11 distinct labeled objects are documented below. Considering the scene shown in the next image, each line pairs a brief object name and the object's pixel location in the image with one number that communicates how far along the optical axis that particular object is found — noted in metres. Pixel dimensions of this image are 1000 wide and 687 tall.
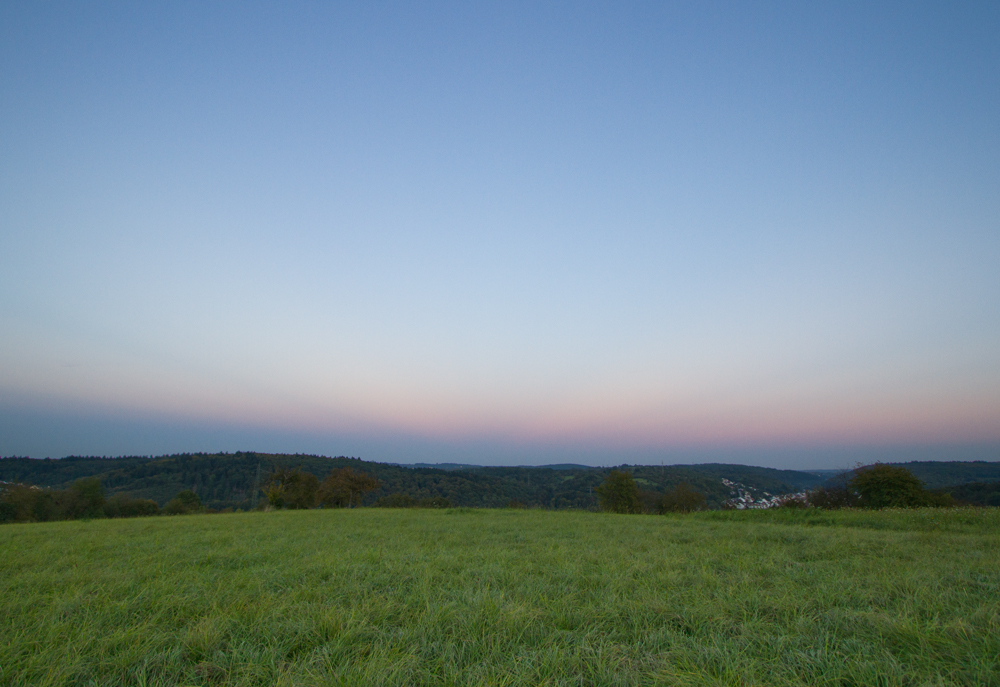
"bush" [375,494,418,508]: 42.81
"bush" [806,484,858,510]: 27.81
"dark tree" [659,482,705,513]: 42.87
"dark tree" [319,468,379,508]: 43.31
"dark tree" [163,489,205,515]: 46.38
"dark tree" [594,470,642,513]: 38.72
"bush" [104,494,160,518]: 43.23
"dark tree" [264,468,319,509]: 42.62
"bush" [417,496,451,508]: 47.14
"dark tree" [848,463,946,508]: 23.72
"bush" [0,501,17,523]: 36.99
